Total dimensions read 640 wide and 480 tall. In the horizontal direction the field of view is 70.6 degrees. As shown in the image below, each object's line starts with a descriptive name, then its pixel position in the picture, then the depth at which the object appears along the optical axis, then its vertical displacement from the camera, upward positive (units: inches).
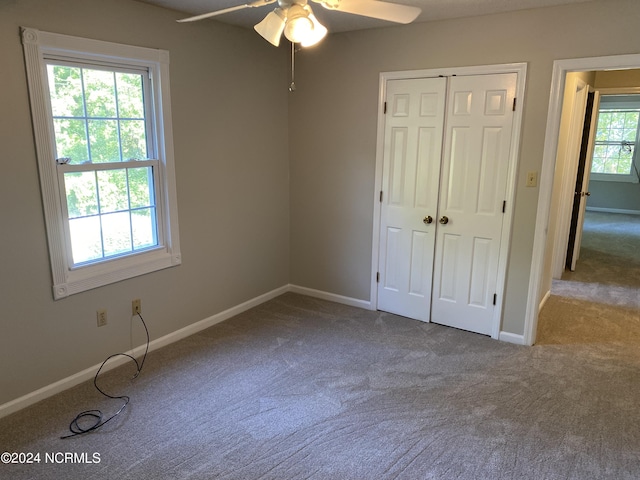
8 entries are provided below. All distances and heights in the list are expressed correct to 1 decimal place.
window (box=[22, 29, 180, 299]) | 102.3 -1.7
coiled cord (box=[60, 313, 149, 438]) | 97.0 -59.0
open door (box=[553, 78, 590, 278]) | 170.9 -7.0
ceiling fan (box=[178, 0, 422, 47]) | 73.3 +23.2
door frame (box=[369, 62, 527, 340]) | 127.3 +0.4
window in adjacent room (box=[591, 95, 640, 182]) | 362.3 +12.9
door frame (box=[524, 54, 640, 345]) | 114.9 -0.8
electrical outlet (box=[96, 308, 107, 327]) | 117.6 -42.8
